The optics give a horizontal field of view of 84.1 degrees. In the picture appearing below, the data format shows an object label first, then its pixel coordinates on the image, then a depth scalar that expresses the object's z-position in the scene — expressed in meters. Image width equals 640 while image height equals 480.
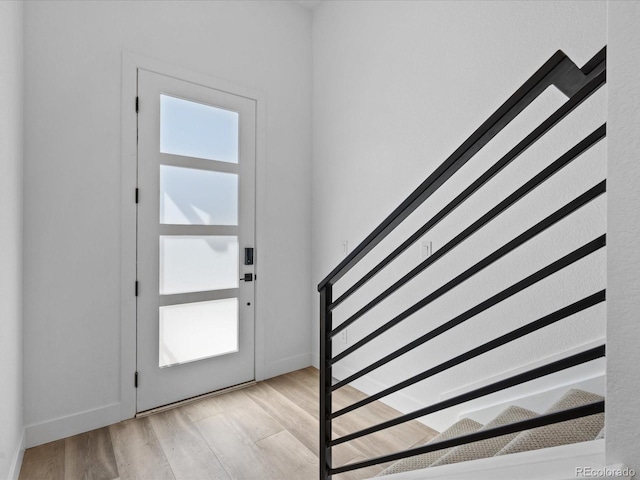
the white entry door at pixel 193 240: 2.36
